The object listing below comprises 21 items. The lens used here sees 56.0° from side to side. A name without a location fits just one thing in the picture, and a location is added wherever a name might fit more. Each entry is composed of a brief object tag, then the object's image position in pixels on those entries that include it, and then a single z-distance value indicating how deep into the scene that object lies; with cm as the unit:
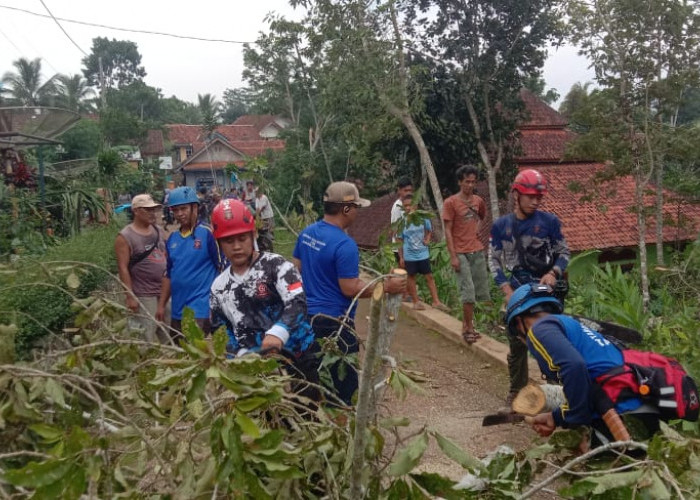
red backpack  266
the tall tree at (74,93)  3606
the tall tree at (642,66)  980
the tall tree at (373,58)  1394
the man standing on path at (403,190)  740
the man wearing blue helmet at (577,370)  265
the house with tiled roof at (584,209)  1555
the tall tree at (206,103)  6381
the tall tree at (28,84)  3359
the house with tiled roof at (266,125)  6606
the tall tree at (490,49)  1432
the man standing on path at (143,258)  501
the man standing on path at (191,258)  454
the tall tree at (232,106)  10069
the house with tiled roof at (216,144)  5206
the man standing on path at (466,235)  611
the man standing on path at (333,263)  369
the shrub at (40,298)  410
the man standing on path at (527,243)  440
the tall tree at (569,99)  3602
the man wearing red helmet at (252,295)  310
